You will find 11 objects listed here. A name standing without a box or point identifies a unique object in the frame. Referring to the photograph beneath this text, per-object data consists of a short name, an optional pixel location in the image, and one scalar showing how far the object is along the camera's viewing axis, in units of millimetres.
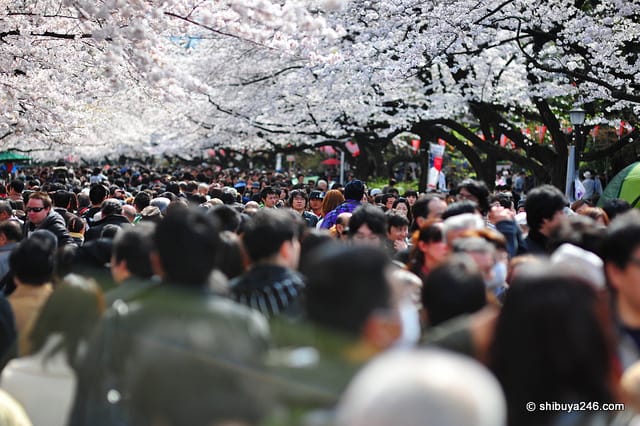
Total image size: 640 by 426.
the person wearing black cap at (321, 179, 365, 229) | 16891
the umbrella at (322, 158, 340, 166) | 112625
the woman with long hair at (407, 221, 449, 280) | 10031
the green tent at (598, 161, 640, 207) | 21797
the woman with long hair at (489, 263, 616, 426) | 4668
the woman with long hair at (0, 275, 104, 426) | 6801
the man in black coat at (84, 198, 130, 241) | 16141
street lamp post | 29672
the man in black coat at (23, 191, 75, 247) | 16250
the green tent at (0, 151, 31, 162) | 64687
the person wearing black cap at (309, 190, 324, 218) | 23295
